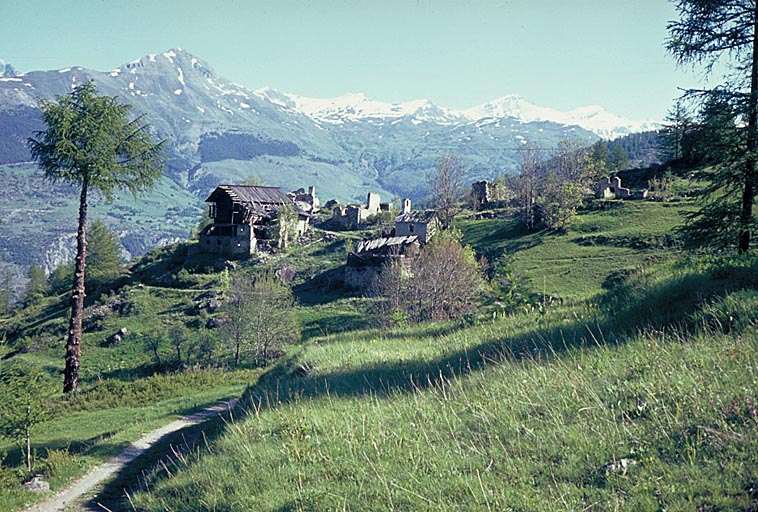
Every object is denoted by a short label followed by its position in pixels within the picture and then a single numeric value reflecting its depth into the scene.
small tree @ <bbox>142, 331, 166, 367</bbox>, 52.81
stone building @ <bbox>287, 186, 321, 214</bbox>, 112.50
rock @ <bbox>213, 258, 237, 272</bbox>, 80.19
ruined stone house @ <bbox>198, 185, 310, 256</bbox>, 86.06
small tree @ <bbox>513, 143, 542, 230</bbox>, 72.69
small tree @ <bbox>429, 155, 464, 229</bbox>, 85.25
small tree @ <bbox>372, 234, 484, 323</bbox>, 42.22
